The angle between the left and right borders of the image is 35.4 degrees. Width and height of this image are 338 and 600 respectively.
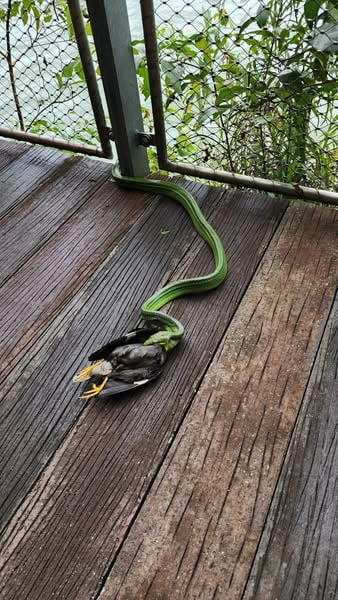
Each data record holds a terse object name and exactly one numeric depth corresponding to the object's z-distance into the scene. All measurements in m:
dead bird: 1.26
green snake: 1.35
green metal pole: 1.59
